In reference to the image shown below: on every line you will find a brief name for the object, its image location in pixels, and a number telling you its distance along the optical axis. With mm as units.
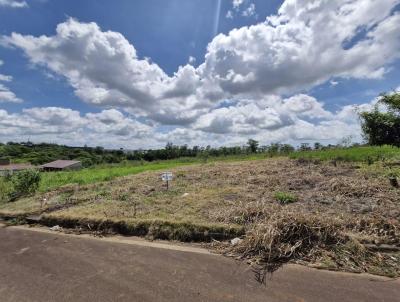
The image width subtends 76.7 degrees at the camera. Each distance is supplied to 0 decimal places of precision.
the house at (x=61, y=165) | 46938
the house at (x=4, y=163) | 44944
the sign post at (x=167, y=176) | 6707
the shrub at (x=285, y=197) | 5060
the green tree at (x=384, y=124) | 13258
